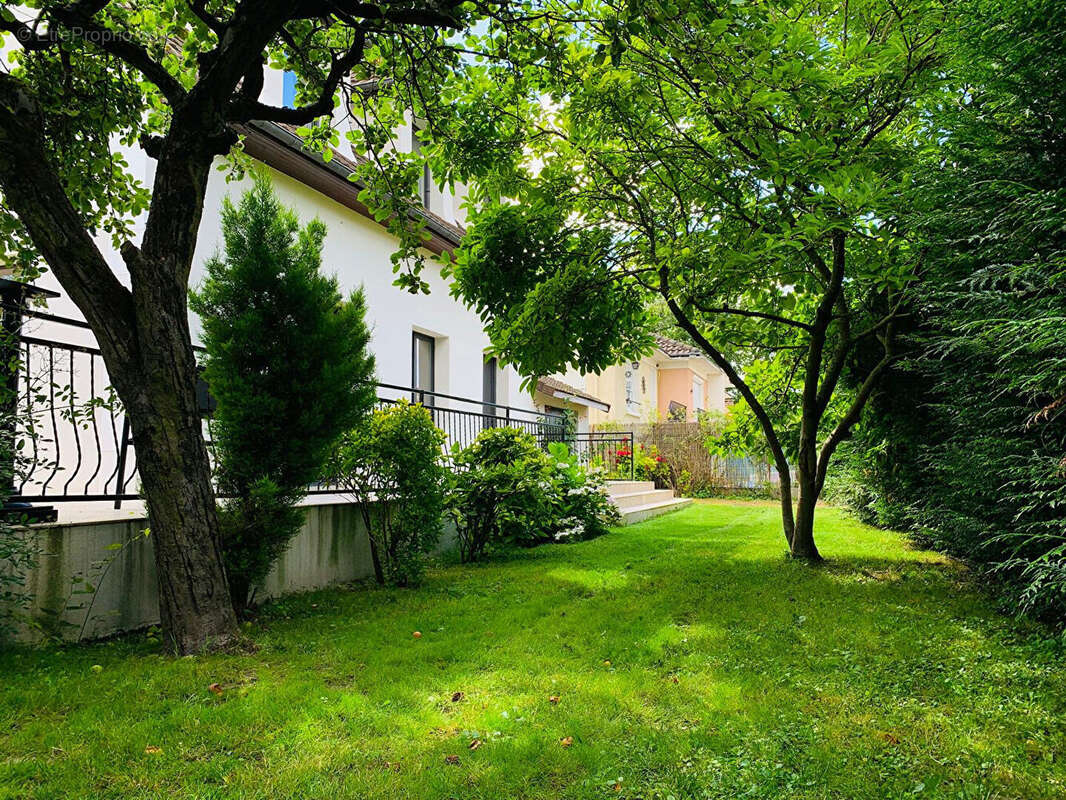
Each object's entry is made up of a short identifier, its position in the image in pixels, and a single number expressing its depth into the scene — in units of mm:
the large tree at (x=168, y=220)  3865
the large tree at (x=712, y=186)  4582
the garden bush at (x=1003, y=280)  3582
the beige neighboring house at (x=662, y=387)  25562
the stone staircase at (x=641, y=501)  12719
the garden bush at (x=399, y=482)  6246
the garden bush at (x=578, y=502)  9945
